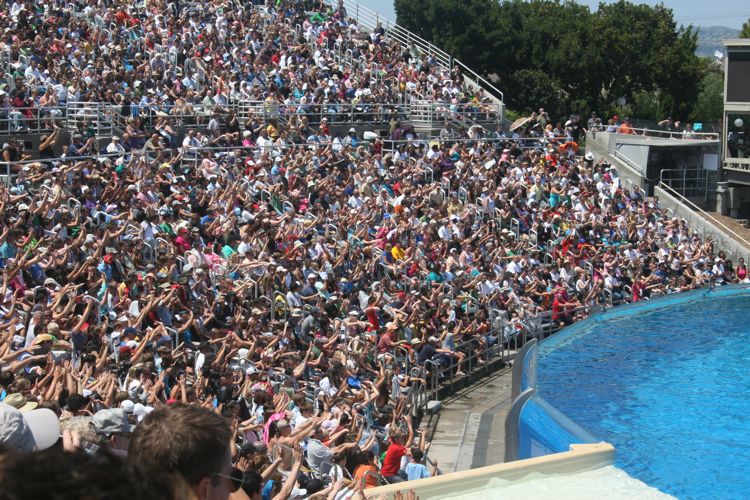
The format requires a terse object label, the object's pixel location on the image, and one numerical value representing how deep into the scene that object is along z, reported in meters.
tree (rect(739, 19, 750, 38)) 58.56
